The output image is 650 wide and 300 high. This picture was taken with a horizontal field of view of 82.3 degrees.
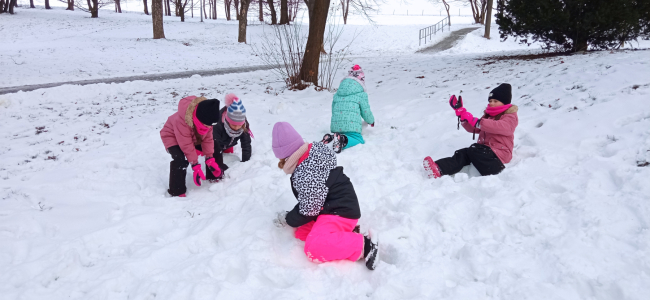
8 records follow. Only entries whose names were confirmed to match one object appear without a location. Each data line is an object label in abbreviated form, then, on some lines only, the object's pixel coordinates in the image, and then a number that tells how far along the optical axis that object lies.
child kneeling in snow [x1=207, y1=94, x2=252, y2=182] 3.98
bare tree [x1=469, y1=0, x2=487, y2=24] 36.21
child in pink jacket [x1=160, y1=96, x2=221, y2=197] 3.79
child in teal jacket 4.82
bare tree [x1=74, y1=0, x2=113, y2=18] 32.28
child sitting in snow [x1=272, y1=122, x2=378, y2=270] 2.63
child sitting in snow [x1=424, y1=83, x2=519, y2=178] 3.72
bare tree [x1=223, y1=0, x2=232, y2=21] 46.55
